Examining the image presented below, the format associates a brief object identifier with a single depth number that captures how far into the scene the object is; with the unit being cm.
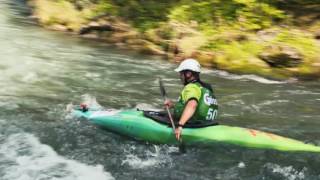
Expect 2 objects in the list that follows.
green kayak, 749
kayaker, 739
